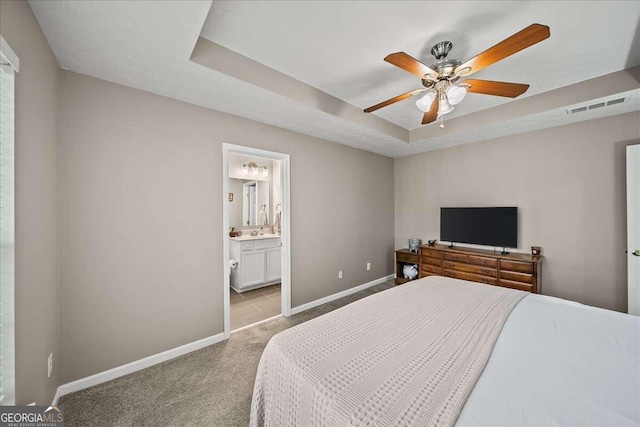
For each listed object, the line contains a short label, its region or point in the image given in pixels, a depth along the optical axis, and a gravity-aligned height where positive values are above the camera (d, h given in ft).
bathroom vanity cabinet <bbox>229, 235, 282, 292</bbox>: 13.16 -2.61
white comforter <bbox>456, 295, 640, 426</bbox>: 2.71 -2.21
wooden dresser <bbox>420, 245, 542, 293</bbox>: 9.64 -2.26
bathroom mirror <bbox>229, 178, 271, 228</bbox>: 15.84 +0.86
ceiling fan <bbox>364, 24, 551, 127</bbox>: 4.62 +3.19
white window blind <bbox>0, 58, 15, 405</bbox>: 3.60 -0.34
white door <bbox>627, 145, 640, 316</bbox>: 7.95 -0.31
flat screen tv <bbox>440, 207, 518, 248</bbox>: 10.77 -0.51
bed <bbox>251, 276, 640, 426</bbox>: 2.77 -2.20
